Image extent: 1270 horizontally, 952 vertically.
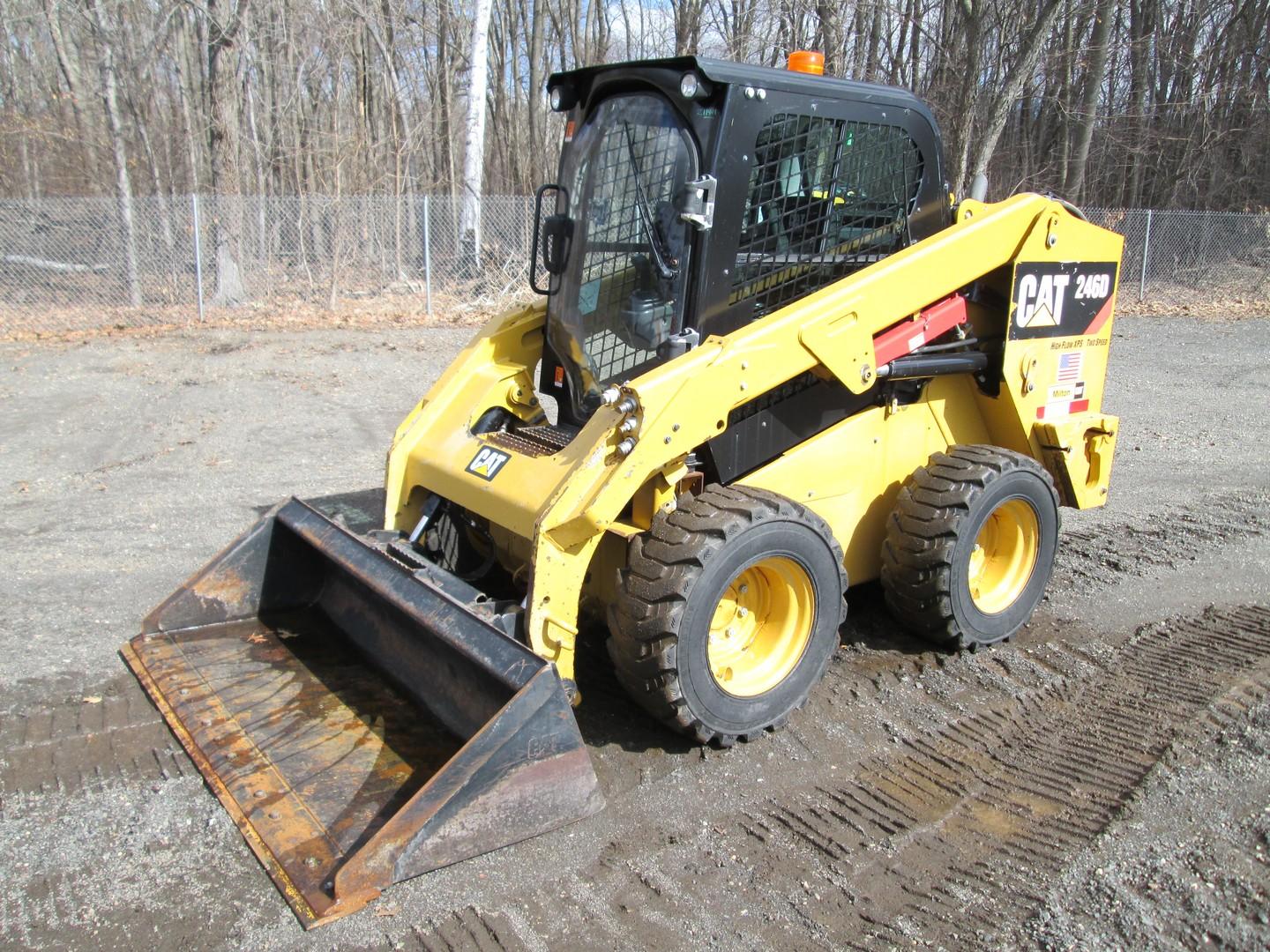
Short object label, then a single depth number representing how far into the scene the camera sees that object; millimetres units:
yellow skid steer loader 3320
